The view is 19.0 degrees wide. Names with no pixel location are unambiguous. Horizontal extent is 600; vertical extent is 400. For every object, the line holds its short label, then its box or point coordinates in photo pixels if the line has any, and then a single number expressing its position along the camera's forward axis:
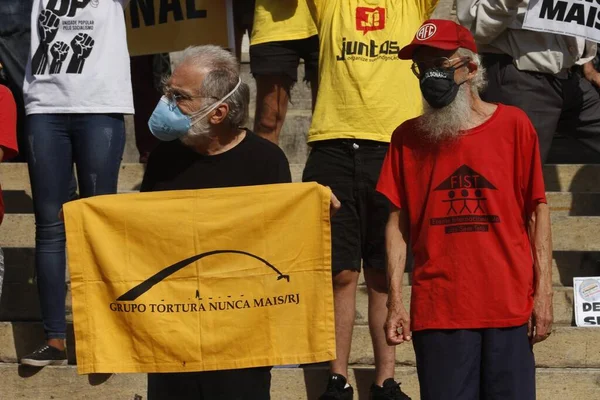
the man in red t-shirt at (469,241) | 6.29
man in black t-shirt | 6.42
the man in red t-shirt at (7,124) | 7.60
